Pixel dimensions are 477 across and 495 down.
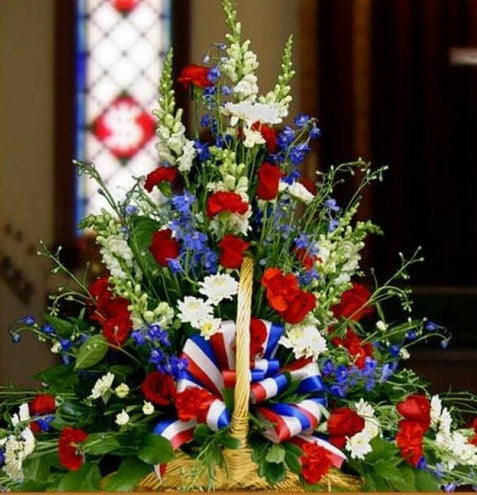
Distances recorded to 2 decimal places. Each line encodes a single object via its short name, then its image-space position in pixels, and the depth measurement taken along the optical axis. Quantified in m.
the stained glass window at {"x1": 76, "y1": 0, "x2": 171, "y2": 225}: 10.89
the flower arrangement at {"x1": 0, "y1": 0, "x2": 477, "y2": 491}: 3.29
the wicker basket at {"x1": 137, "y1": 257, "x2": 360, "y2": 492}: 3.27
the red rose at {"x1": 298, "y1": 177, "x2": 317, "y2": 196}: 3.58
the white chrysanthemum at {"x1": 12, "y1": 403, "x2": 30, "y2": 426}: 3.40
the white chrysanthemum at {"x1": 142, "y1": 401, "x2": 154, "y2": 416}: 3.28
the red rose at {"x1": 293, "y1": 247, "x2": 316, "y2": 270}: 3.45
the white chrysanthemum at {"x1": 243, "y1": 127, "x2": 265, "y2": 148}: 3.43
